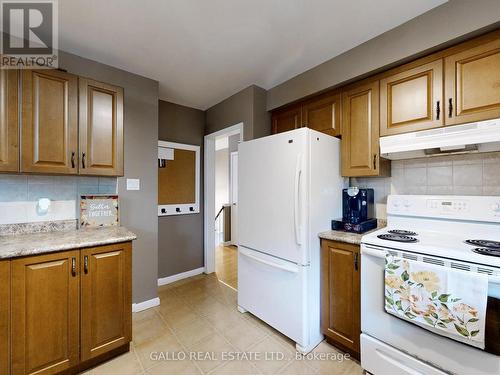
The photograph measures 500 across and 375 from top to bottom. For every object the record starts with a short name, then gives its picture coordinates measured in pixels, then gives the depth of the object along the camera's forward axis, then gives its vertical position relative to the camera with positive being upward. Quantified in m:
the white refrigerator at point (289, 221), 1.76 -0.30
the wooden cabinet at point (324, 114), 2.12 +0.72
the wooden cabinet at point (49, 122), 1.62 +0.49
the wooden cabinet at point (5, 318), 1.29 -0.76
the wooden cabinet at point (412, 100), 1.57 +0.65
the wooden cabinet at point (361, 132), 1.87 +0.48
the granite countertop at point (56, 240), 1.36 -0.39
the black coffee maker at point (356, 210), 1.89 -0.22
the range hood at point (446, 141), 1.34 +0.30
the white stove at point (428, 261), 1.13 -0.40
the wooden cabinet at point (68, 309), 1.34 -0.82
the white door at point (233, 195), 5.02 -0.20
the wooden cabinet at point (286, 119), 2.46 +0.77
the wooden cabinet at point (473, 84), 1.35 +0.65
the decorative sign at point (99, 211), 2.06 -0.24
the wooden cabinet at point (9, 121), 1.54 +0.45
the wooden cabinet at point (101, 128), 1.85 +0.49
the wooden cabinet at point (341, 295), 1.64 -0.83
